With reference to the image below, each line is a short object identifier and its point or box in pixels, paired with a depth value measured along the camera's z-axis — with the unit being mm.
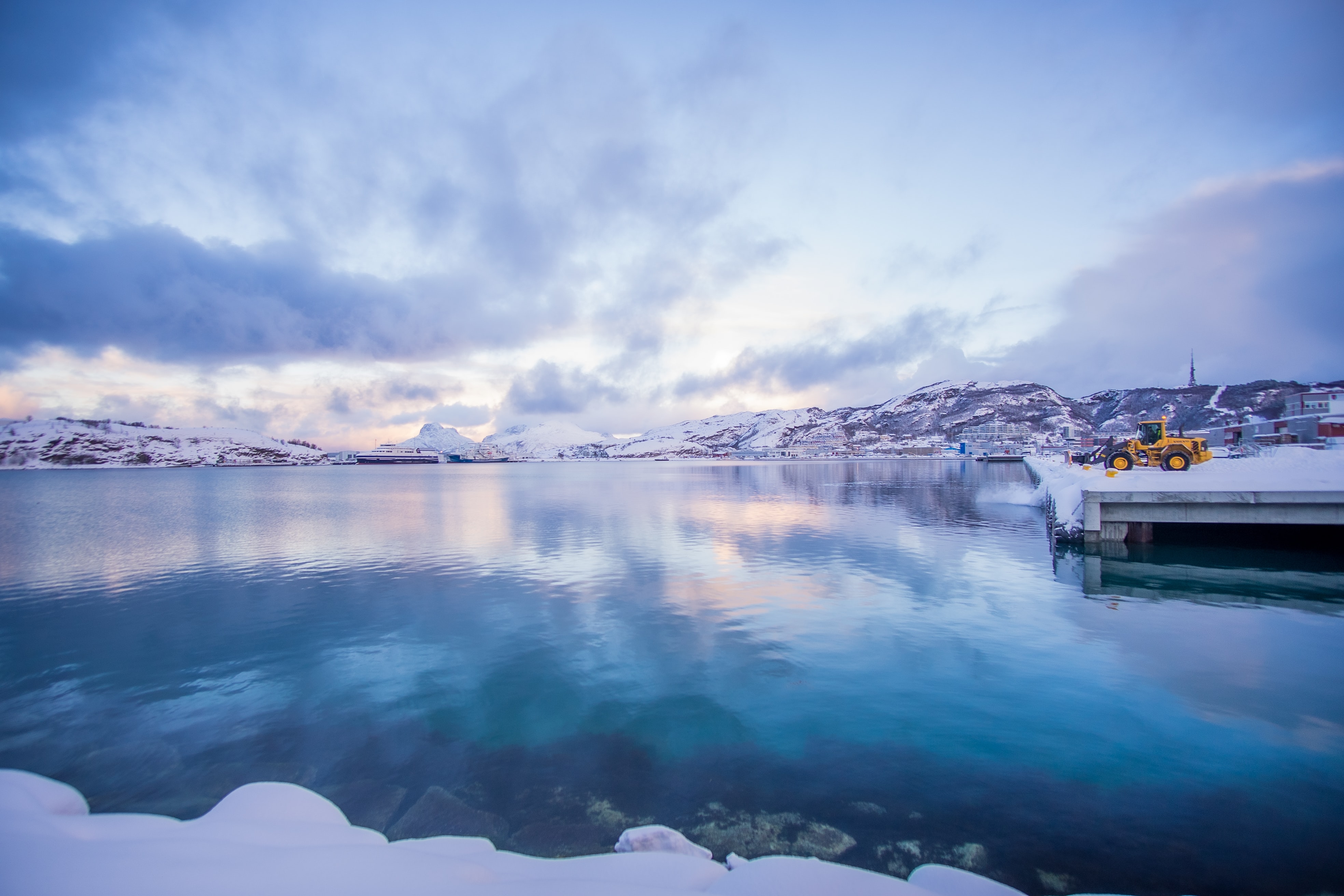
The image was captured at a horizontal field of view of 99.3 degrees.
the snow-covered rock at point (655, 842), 6090
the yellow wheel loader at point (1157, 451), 33094
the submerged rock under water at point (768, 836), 6598
